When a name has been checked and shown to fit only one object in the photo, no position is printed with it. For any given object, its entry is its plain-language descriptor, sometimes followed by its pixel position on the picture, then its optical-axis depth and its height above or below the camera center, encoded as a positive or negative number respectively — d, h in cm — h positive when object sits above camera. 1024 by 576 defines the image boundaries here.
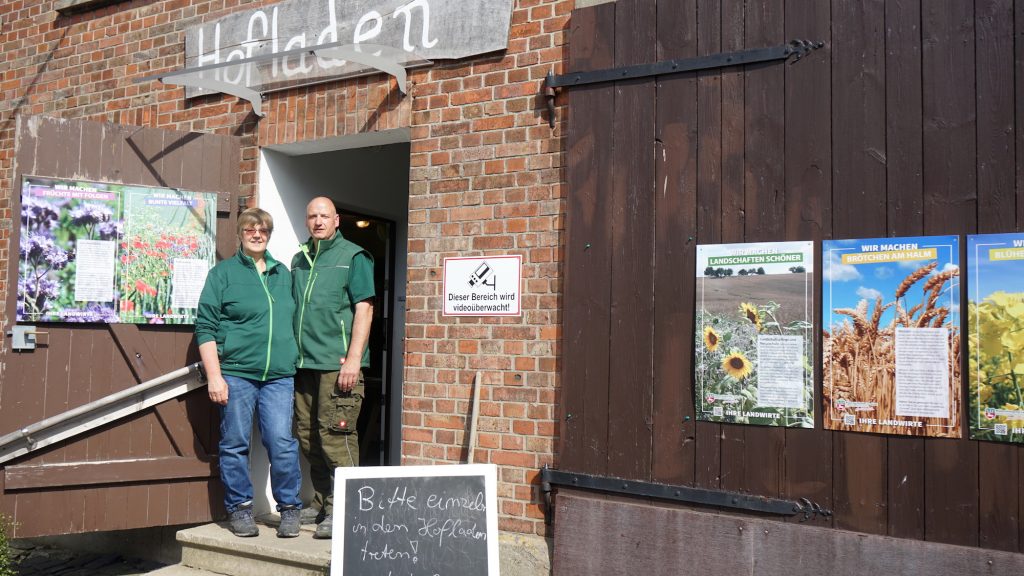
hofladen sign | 476 +180
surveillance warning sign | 455 +29
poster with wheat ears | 344 +6
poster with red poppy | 516 +49
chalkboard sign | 372 -78
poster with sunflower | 375 +5
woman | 483 -20
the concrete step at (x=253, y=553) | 454 -116
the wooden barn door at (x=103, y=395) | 487 -40
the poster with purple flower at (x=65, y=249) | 491 +48
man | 483 -1
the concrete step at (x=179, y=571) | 491 -133
